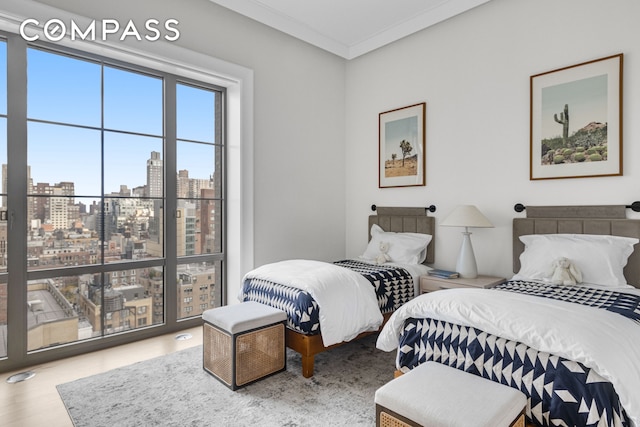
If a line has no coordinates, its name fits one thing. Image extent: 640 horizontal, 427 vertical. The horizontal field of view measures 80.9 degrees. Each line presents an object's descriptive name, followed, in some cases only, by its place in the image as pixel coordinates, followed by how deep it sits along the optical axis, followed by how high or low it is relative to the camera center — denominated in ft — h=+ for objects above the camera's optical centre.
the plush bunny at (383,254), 11.87 -1.42
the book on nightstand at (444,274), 10.62 -1.84
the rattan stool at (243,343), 7.72 -2.87
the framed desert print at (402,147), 12.91 +2.27
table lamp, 10.28 -0.39
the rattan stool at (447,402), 4.54 -2.46
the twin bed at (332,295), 8.29 -2.08
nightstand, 9.96 -1.96
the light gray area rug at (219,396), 6.72 -3.73
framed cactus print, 8.95 +2.27
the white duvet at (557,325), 4.68 -1.69
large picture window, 8.86 +0.31
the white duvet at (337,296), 8.27 -2.00
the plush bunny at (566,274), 8.14 -1.39
